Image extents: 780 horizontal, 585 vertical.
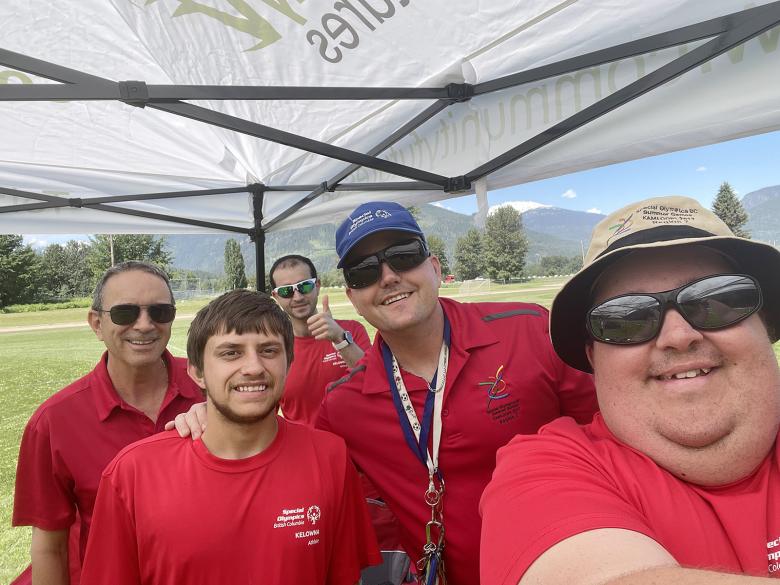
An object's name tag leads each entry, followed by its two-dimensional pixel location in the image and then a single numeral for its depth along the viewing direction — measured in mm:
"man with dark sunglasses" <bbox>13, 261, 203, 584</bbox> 1835
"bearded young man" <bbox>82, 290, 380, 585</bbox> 1439
